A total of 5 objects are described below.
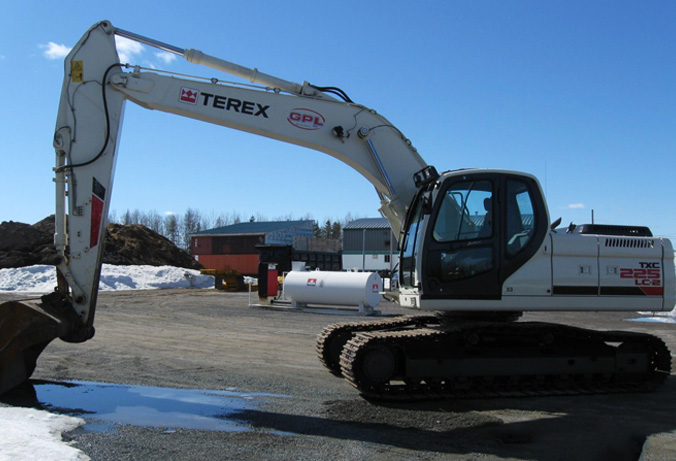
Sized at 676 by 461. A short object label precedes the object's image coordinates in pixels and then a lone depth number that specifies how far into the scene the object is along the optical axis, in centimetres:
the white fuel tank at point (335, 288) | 1934
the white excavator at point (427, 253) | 750
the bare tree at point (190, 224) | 11044
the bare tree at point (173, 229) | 11000
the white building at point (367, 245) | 4591
